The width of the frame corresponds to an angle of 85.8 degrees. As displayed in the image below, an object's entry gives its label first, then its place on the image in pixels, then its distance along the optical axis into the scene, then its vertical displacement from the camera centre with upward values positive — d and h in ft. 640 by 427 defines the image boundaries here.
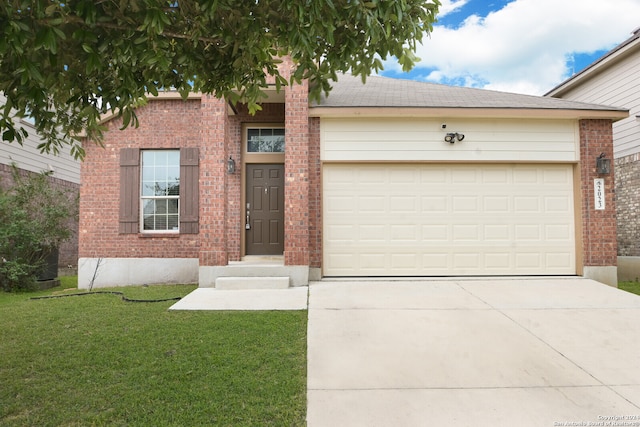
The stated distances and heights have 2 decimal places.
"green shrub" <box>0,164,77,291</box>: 24.99 -0.14
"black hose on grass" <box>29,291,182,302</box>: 18.81 -4.11
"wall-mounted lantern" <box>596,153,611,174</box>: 21.93 +3.70
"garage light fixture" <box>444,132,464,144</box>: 21.97 +5.54
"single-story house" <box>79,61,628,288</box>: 21.30 +2.19
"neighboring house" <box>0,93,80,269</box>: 29.81 +6.02
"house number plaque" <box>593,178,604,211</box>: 22.09 +1.73
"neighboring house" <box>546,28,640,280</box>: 27.14 +6.81
